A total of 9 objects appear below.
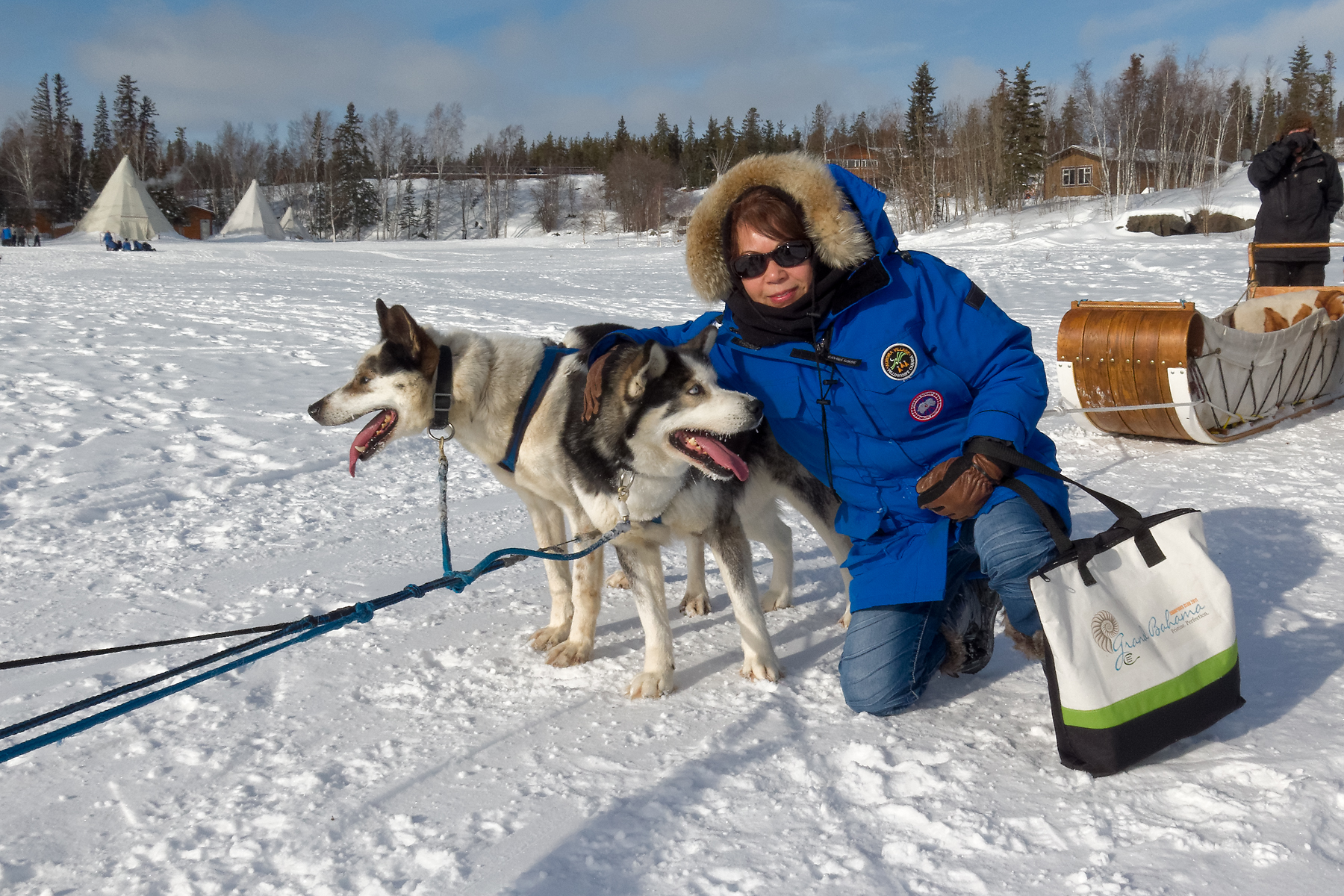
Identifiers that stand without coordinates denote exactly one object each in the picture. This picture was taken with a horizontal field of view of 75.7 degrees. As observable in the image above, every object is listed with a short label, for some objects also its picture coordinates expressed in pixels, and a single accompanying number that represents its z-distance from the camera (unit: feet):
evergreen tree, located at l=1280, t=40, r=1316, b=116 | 110.63
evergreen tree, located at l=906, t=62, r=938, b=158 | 118.42
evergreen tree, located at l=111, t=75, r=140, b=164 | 183.11
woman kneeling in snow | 6.39
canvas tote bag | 5.17
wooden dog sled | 12.91
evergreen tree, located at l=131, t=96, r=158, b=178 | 152.59
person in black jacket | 17.47
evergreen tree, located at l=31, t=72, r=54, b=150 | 161.76
